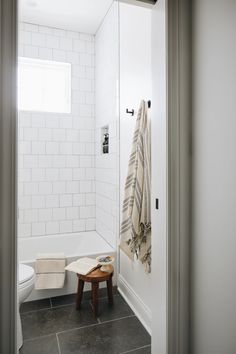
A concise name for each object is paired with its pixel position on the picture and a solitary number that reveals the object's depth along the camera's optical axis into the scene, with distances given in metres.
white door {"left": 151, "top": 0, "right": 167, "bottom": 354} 1.25
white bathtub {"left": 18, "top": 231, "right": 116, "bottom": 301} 2.96
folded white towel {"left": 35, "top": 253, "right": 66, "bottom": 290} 2.34
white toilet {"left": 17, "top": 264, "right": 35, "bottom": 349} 1.74
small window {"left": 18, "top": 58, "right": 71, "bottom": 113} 3.22
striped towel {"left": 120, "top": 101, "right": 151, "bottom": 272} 1.83
